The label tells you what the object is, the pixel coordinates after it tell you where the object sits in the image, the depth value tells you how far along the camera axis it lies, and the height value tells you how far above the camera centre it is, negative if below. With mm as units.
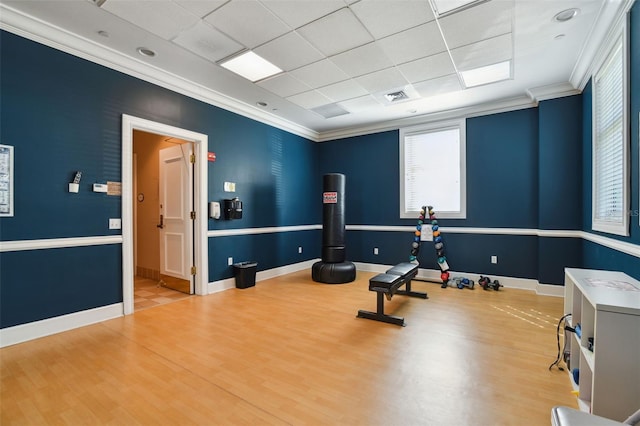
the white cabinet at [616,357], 1394 -723
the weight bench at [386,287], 3195 -870
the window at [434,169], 5203 +779
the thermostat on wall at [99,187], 3188 +269
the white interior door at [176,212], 4387 -16
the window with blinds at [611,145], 2486 +664
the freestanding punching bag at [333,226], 5223 -280
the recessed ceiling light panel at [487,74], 3665 +1825
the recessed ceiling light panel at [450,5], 2484 +1804
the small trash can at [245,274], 4621 -1028
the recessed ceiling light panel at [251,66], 3416 +1822
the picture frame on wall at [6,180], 2600 +282
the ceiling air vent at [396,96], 4418 +1801
